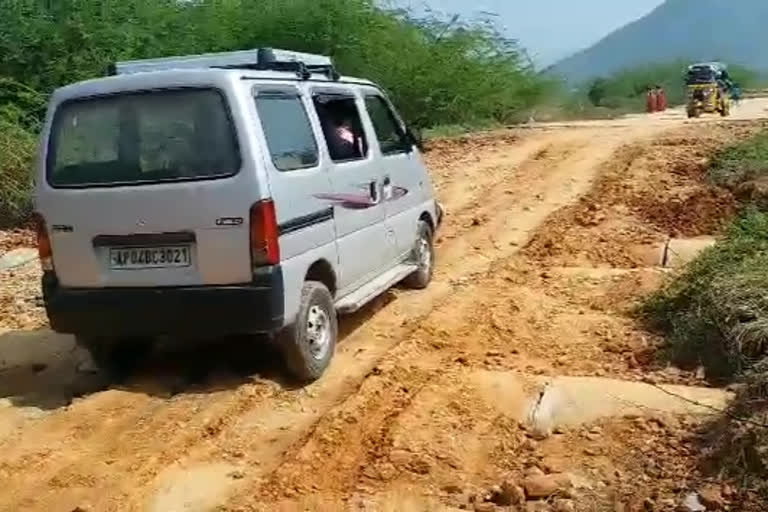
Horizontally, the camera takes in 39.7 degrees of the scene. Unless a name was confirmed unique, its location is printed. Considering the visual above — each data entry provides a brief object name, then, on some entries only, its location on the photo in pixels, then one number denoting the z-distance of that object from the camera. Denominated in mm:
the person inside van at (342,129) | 6887
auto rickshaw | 25438
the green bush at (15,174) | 12578
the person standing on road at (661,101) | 33759
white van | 5848
